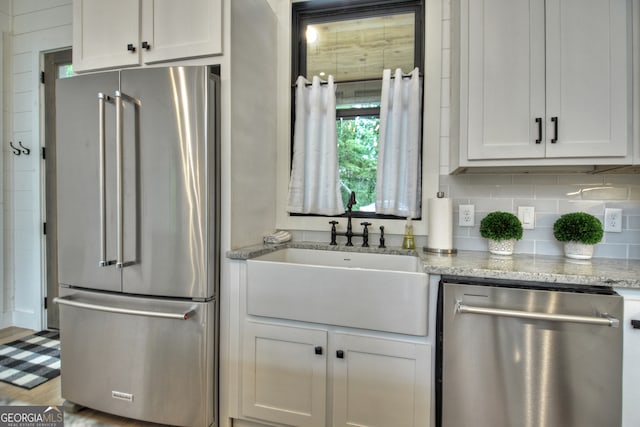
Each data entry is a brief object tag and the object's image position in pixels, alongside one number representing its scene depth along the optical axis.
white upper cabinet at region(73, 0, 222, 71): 1.58
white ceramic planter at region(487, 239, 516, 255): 1.63
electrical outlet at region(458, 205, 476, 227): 1.80
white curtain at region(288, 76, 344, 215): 2.03
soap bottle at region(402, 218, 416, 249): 1.83
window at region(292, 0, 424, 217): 2.03
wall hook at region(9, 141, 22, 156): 2.79
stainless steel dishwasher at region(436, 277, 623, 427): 1.14
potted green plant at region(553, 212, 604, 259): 1.48
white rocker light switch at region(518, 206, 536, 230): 1.71
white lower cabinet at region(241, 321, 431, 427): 1.32
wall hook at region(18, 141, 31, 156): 2.78
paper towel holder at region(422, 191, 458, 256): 1.66
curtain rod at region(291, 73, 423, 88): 2.04
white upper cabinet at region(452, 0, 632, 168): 1.35
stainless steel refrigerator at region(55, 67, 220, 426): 1.50
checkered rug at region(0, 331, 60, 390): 2.06
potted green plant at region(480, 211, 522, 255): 1.60
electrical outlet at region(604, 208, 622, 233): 1.60
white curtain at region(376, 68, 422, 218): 1.89
